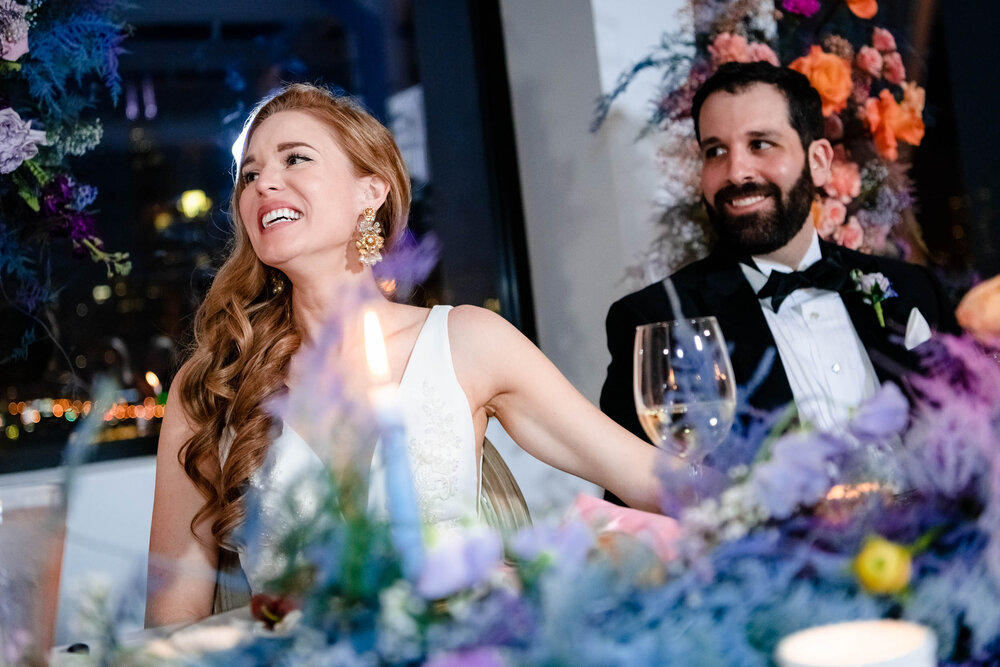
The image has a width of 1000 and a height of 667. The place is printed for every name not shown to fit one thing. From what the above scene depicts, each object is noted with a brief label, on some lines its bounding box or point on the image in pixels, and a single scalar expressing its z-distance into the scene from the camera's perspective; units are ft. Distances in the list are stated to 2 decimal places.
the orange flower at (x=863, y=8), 10.16
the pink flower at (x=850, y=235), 9.97
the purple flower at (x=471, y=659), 1.67
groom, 8.20
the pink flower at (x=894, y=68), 10.25
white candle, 1.63
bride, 6.06
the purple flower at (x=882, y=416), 2.01
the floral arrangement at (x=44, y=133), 7.98
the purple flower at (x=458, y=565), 1.77
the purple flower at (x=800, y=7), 9.95
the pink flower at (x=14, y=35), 7.82
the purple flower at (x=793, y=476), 1.96
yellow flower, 1.90
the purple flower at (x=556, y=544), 1.79
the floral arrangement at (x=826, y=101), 9.69
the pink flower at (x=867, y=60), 10.14
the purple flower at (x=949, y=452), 1.96
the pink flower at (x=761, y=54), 9.70
